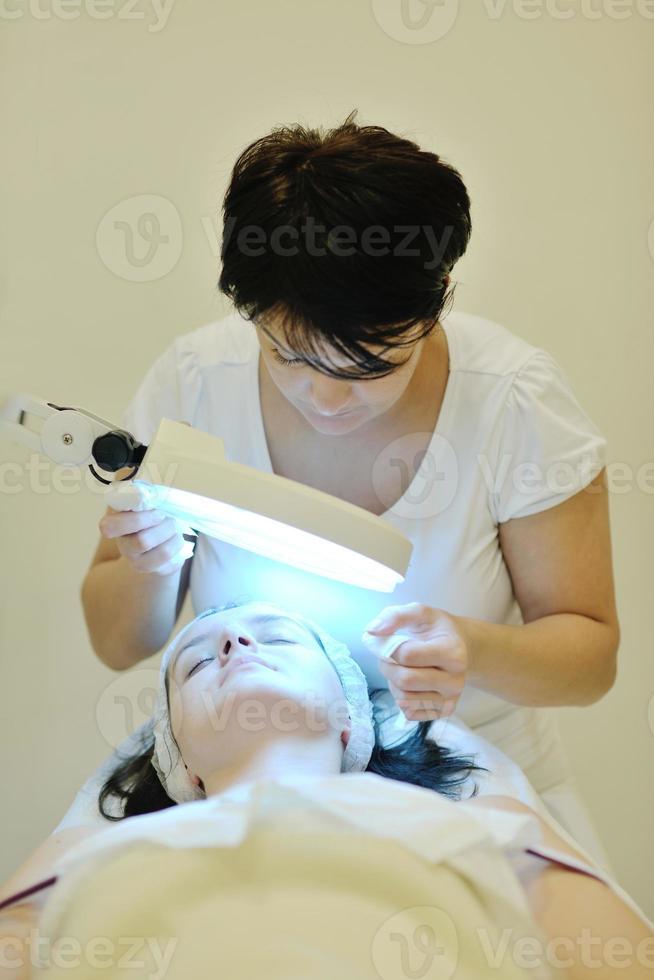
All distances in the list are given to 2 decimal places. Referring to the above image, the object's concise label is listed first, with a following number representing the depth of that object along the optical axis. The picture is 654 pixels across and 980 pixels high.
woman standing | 1.09
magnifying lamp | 1.00
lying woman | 0.97
